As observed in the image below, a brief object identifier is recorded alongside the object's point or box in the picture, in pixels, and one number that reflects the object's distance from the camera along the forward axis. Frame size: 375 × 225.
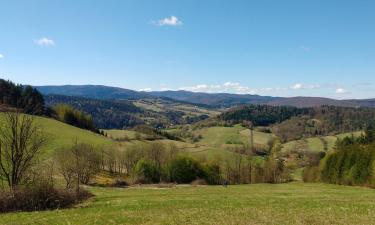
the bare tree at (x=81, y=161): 68.76
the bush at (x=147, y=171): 100.34
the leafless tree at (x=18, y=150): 34.91
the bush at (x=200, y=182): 97.56
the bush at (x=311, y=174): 102.01
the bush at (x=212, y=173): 114.81
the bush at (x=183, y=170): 108.81
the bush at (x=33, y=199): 29.59
